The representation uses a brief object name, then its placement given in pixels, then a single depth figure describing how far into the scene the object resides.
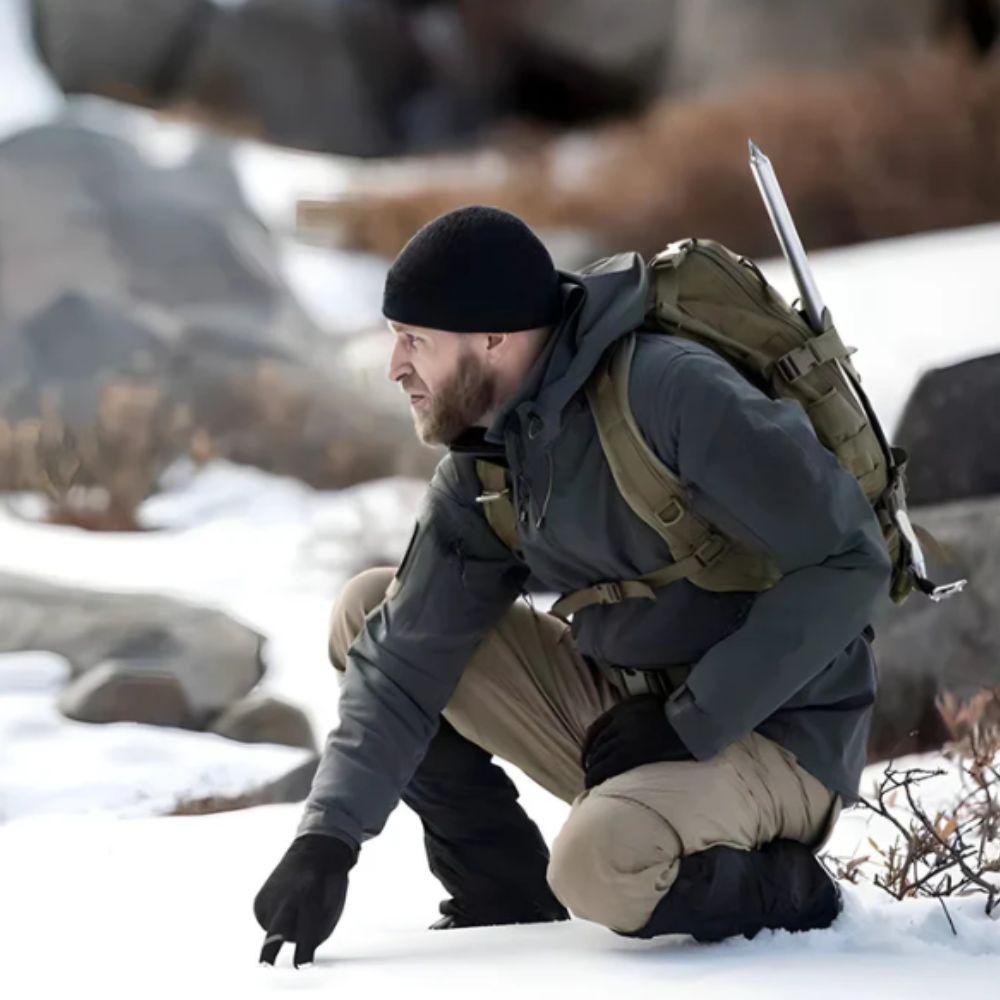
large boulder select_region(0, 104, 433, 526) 12.81
